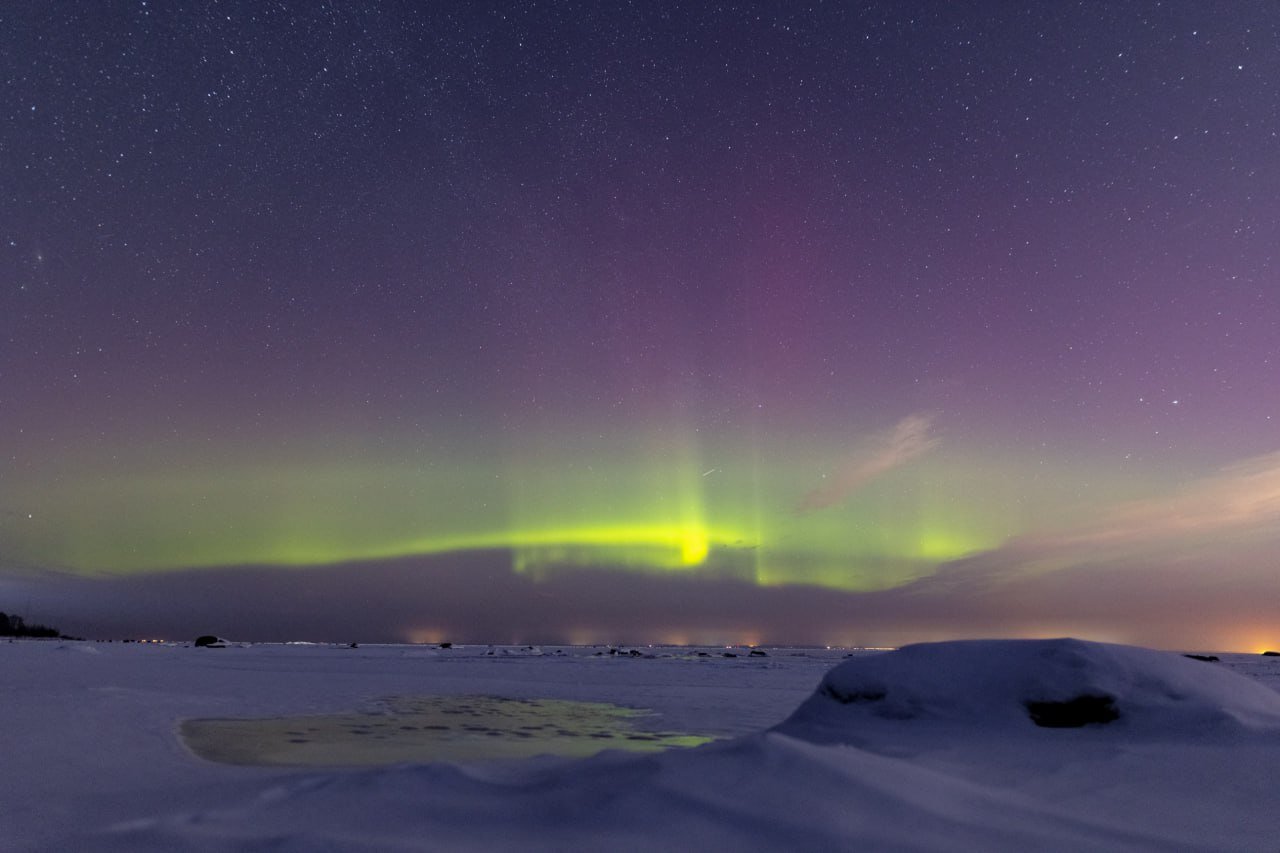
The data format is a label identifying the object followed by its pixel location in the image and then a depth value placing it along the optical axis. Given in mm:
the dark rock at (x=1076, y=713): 6320
